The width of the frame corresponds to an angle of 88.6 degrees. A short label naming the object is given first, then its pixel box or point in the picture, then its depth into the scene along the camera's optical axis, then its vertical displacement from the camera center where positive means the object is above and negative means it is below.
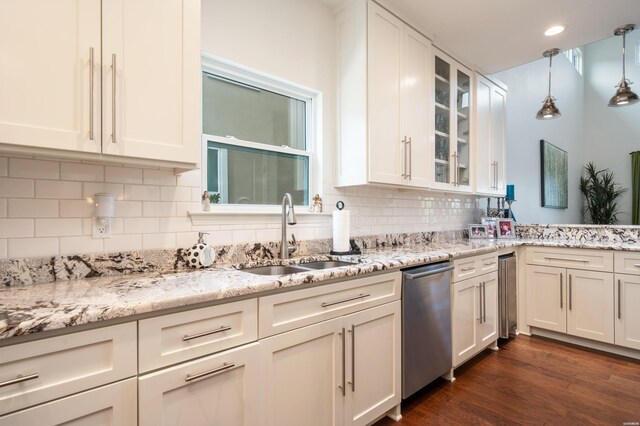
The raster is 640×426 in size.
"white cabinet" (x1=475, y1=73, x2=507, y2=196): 3.47 +0.86
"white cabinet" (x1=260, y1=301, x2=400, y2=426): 1.34 -0.73
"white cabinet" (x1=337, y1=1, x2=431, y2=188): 2.27 +0.86
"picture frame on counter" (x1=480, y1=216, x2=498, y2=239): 3.74 -0.14
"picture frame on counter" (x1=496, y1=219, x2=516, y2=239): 3.79 -0.16
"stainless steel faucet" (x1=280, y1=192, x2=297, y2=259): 1.97 -0.12
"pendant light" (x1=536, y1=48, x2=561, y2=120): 3.39 +1.07
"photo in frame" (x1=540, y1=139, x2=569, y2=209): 5.41 +0.68
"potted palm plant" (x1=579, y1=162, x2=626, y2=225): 6.98 +0.42
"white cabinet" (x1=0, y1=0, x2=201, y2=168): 1.04 +0.49
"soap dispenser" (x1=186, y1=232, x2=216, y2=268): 1.63 -0.20
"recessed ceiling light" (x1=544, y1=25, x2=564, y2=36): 2.73 +1.56
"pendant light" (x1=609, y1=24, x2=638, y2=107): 2.92 +1.07
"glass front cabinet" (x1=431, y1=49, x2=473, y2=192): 2.97 +0.85
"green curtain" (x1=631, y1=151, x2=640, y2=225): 6.84 +0.56
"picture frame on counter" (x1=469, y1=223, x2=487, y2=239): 3.71 -0.19
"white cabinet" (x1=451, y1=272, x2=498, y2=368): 2.38 -0.80
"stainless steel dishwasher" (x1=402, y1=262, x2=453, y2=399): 1.94 -0.69
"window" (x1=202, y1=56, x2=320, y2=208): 1.92 +0.52
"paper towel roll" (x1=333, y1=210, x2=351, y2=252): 2.23 -0.10
